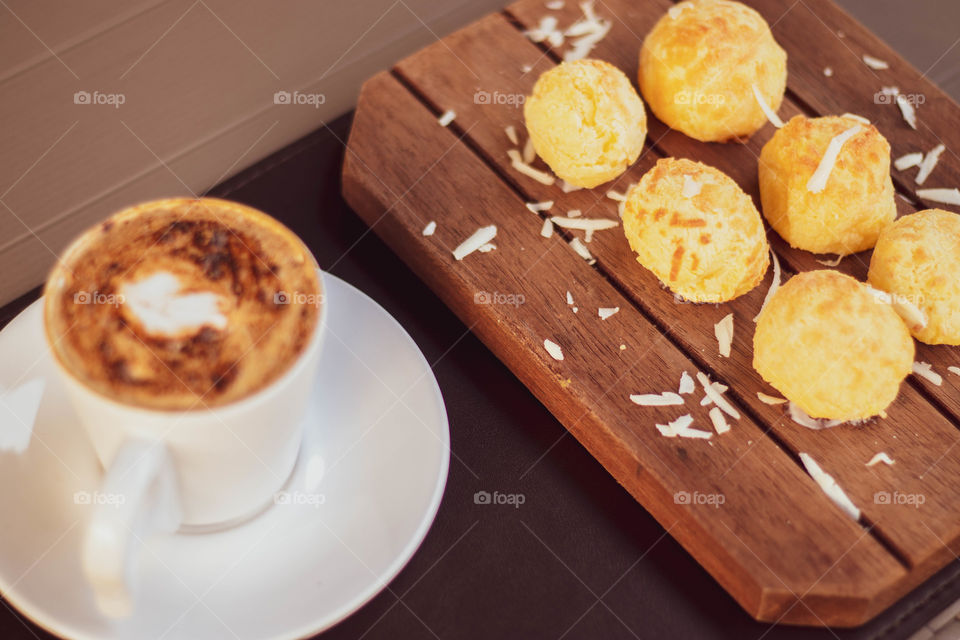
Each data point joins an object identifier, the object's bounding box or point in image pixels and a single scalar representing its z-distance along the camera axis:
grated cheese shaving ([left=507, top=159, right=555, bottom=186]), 0.56
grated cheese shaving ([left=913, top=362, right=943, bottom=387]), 0.54
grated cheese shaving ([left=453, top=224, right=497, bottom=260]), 0.54
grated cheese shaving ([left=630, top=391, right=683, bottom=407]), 0.52
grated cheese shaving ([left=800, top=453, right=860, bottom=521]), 0.51
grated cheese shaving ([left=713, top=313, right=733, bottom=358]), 0.53
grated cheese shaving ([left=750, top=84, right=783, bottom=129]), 0.56
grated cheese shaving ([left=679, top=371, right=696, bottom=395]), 0.52
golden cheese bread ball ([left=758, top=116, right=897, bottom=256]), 0.54
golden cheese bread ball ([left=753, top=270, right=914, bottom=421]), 0.51
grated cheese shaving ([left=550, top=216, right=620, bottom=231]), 0.55
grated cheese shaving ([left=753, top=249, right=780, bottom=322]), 0.54
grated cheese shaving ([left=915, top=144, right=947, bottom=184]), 0.58
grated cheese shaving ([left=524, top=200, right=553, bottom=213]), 0.56
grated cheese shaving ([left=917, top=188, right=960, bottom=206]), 0.57
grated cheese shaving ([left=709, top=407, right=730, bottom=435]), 0.52
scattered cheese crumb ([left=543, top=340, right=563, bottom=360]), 0.53
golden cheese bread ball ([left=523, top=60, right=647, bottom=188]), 0.55
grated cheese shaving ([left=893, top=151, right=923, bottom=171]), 0.58
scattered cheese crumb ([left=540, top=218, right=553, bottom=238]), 0.55
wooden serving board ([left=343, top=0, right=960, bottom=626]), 0.50
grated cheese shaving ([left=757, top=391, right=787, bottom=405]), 0.52
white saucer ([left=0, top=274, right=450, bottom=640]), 0.47
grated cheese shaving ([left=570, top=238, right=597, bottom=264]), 0.55
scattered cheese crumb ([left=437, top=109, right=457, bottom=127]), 0.57
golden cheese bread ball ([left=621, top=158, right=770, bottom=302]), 0.53
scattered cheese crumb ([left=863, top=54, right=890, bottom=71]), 0.60
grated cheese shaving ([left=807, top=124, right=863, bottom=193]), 0.54
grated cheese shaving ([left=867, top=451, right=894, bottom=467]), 0.52
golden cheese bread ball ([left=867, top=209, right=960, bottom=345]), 0.53
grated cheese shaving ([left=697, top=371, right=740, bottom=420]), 0.52
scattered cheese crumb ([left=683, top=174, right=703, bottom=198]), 0.53
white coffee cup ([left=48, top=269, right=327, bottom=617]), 0.43
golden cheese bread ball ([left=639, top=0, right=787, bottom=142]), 0.56
